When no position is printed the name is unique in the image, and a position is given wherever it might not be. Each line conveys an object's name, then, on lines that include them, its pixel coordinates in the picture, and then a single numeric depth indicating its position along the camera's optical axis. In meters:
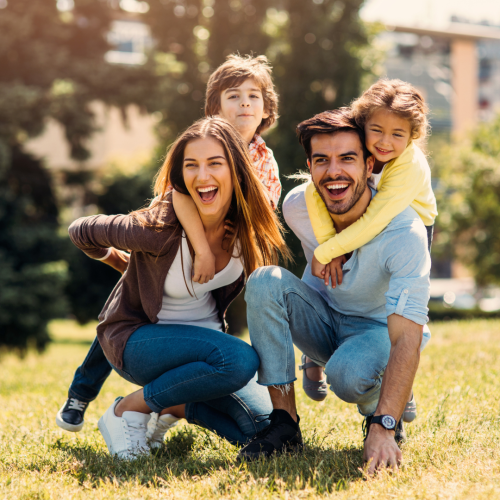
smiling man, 2.47
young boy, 2.87
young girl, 2.77
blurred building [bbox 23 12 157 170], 30.70
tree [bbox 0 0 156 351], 11.29
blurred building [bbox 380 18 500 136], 44.22
